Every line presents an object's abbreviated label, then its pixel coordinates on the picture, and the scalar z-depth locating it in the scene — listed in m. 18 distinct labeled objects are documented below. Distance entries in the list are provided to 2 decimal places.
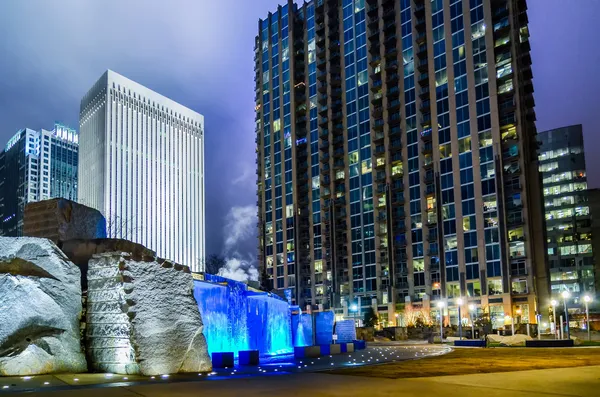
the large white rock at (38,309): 14.23
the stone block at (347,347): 26.97
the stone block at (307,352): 23.16
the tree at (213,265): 115.75
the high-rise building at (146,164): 157.32
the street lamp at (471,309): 81.69
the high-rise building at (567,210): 118.44
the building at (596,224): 118.07
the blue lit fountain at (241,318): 23.16
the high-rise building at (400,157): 83.75
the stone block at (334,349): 25.56
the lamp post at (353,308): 98.55
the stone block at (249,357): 19.48
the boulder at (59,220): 18.66
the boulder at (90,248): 17.25
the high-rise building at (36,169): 176.62
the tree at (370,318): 91.12
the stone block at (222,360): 17.92
